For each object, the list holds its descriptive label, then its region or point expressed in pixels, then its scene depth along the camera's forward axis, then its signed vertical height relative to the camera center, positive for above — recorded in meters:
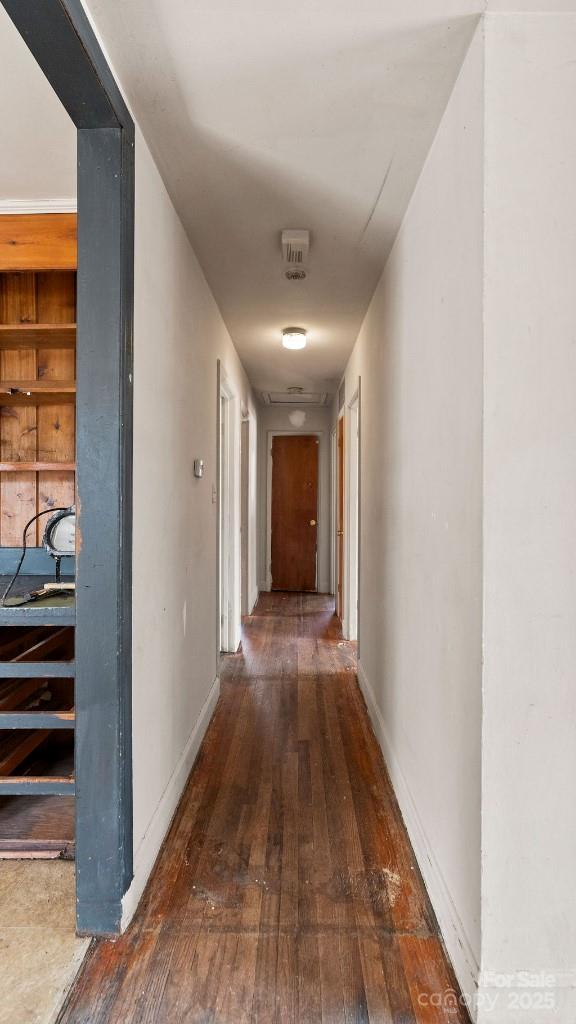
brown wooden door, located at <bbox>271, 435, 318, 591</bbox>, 7.28 -0.12
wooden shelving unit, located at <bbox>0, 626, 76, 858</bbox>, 1.73 -0.91
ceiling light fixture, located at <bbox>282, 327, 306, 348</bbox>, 3.87 +1.12
